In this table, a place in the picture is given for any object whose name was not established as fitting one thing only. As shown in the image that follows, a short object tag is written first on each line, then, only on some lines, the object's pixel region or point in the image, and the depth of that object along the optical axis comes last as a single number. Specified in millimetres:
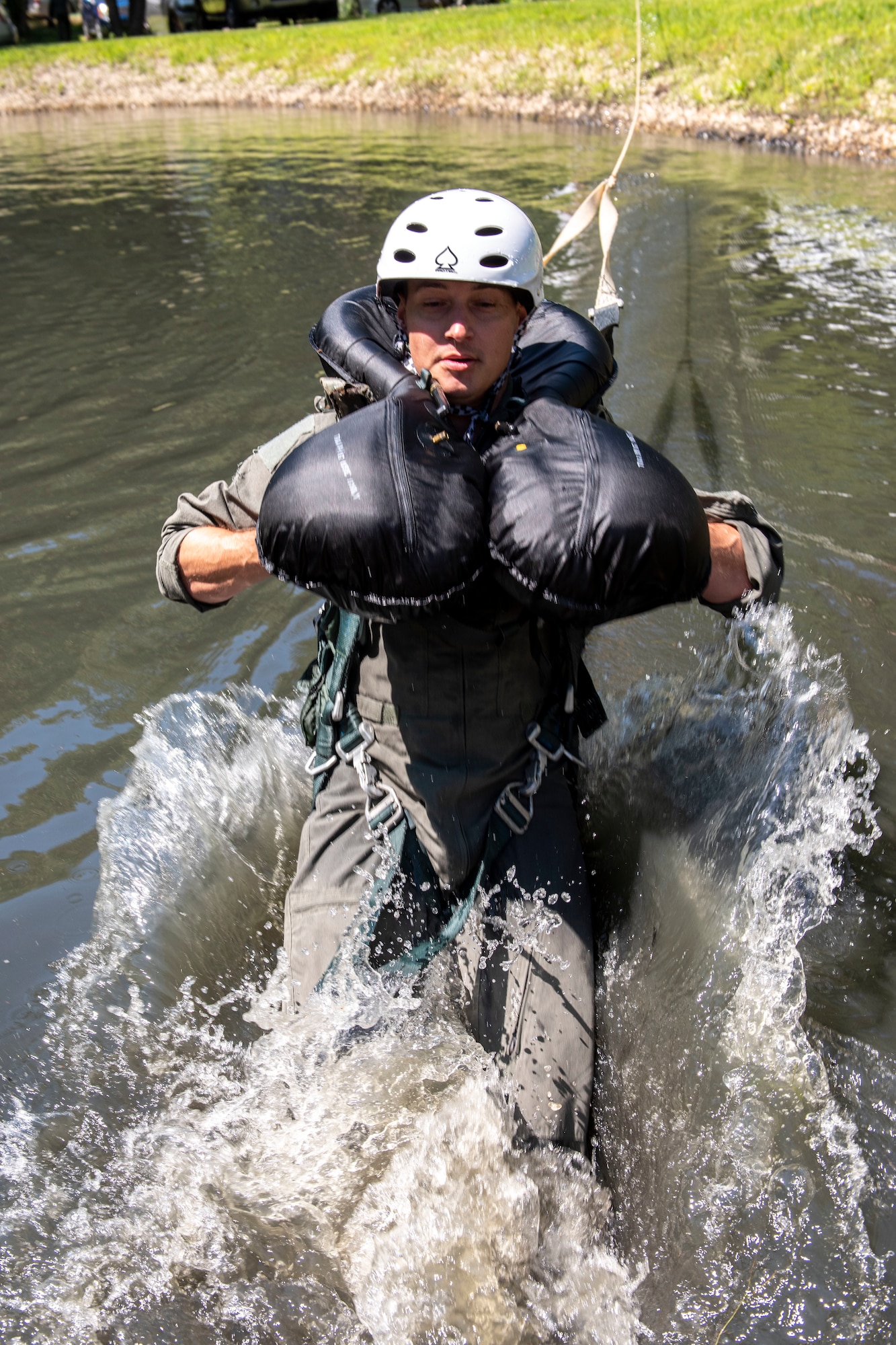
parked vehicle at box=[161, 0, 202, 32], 36312
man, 2789
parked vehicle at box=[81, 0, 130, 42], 37281
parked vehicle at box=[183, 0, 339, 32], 35812
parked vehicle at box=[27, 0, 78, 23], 43906
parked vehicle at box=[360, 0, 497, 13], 36156
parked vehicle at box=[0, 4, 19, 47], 38312
